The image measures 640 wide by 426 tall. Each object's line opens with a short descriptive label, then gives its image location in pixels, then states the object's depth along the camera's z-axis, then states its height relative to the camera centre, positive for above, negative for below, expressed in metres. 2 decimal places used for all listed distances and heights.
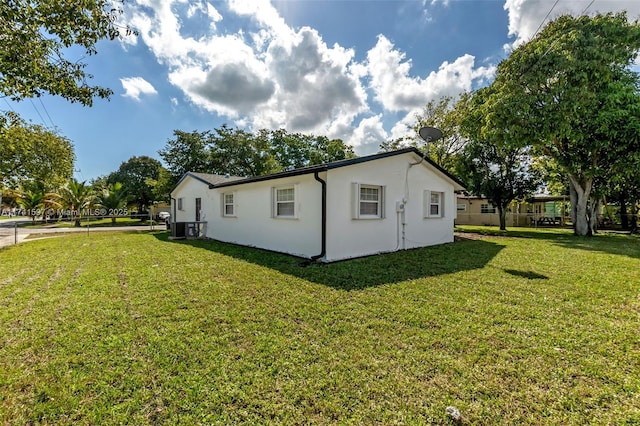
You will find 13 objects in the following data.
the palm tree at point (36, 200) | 26.89 +1.40
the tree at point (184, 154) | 25.11 +5.45
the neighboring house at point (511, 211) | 24.17 -0.05
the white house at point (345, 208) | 7.80 +0.18
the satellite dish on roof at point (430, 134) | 9.10 +2.58
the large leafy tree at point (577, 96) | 12.37 +5.44
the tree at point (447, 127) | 21.41 +6.71
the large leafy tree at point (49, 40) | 4.04 +2.79
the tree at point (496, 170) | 18.34 +2.83
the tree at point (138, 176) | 36.72 +5.18
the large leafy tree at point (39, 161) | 16.91 +3.39
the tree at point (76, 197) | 22.30 +1.48
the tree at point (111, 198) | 23.70 +1.38
